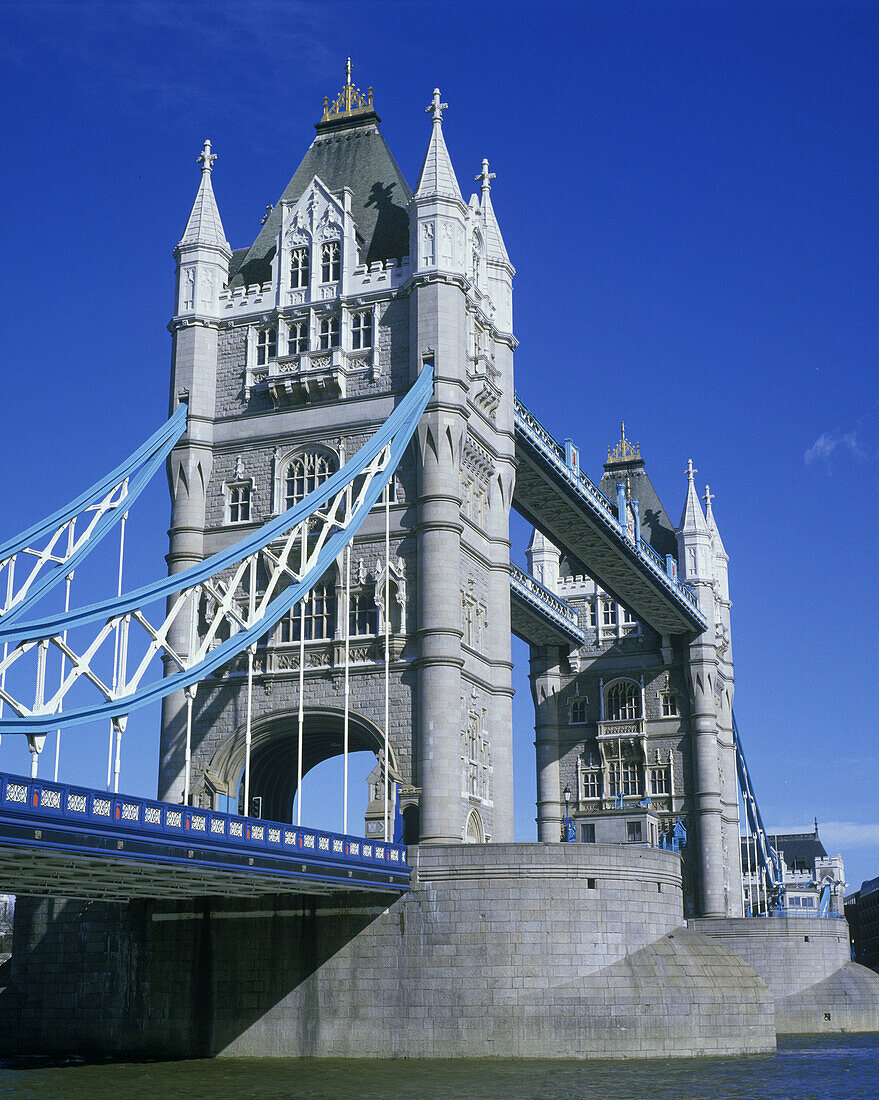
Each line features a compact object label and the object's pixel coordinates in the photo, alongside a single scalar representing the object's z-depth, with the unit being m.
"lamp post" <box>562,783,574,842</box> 57.97
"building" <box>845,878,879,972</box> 122.28
